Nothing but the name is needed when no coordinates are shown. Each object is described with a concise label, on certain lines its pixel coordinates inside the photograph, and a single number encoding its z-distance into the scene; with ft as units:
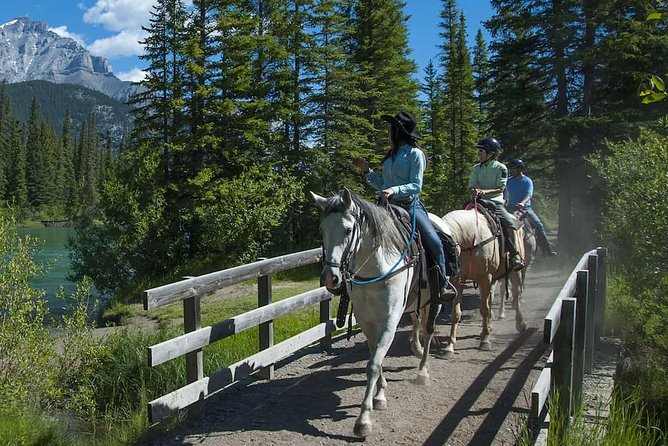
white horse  16.28
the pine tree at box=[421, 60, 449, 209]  85.78
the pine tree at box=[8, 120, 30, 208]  296.51
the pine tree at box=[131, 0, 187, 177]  78.07
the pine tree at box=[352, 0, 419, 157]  90.58
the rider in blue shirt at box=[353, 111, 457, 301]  20.42
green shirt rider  28.25
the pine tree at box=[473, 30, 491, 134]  164.25
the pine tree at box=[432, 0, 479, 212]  118.42
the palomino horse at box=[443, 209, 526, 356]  25.22
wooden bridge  16.49
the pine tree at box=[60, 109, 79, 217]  334.24
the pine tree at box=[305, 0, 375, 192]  79.20
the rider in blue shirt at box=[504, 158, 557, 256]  34.83
